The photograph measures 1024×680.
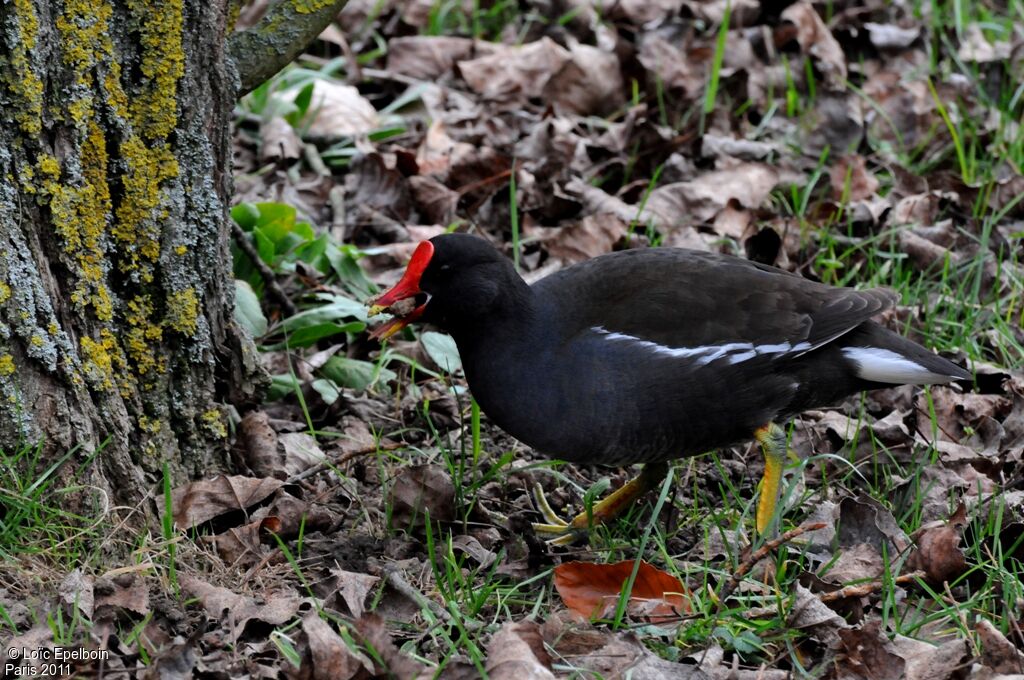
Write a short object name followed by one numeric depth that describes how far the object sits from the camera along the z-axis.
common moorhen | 7.61
